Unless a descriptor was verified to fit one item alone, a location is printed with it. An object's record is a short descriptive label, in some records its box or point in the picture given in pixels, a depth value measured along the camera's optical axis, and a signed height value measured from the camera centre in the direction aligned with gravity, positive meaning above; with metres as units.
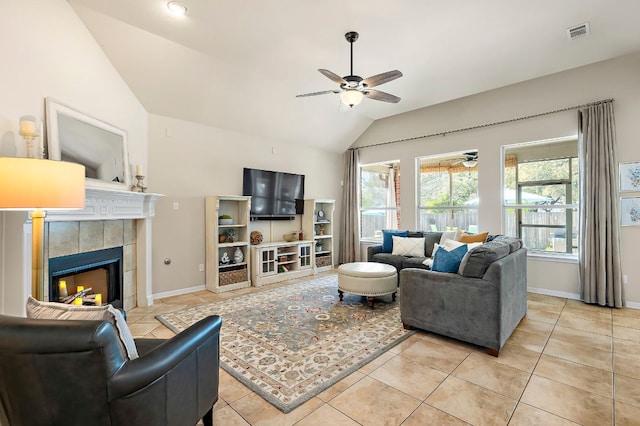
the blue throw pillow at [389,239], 5.12 -0.42
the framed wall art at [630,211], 3.70 +0.01
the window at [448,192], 5.20 +0.39
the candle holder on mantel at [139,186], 3.59 +0.38
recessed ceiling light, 2.67 +1.90
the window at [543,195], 4.32 +0.27
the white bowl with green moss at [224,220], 4.60 -0.06
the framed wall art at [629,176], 3.69 +0.44
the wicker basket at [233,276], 4.45 -0.92
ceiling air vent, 3.03 +1.88
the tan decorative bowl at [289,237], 5.49 -0.39
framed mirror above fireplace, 2.56 +0.71
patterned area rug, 2.14 -1.15
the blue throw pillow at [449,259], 2.83 -0.43
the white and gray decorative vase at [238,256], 4.68 -0.63
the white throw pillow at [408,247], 4.76 -0.53
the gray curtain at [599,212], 3.73 +0.00
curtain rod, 3.96 +1.43
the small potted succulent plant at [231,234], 4.68 -0.29
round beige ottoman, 3.56 -0.80
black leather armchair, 1.00 -0.57
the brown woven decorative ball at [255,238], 4.95 -0.37
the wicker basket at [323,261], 5.89 -0.91
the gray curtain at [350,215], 6.43 -0.01
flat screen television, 5.02 +0.41
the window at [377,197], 6.46 +0.39
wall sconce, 2.18 +0.64
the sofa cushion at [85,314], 1.22 -0.40
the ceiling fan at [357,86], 2.78 +1.27
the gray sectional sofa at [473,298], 2.49 -0.76
